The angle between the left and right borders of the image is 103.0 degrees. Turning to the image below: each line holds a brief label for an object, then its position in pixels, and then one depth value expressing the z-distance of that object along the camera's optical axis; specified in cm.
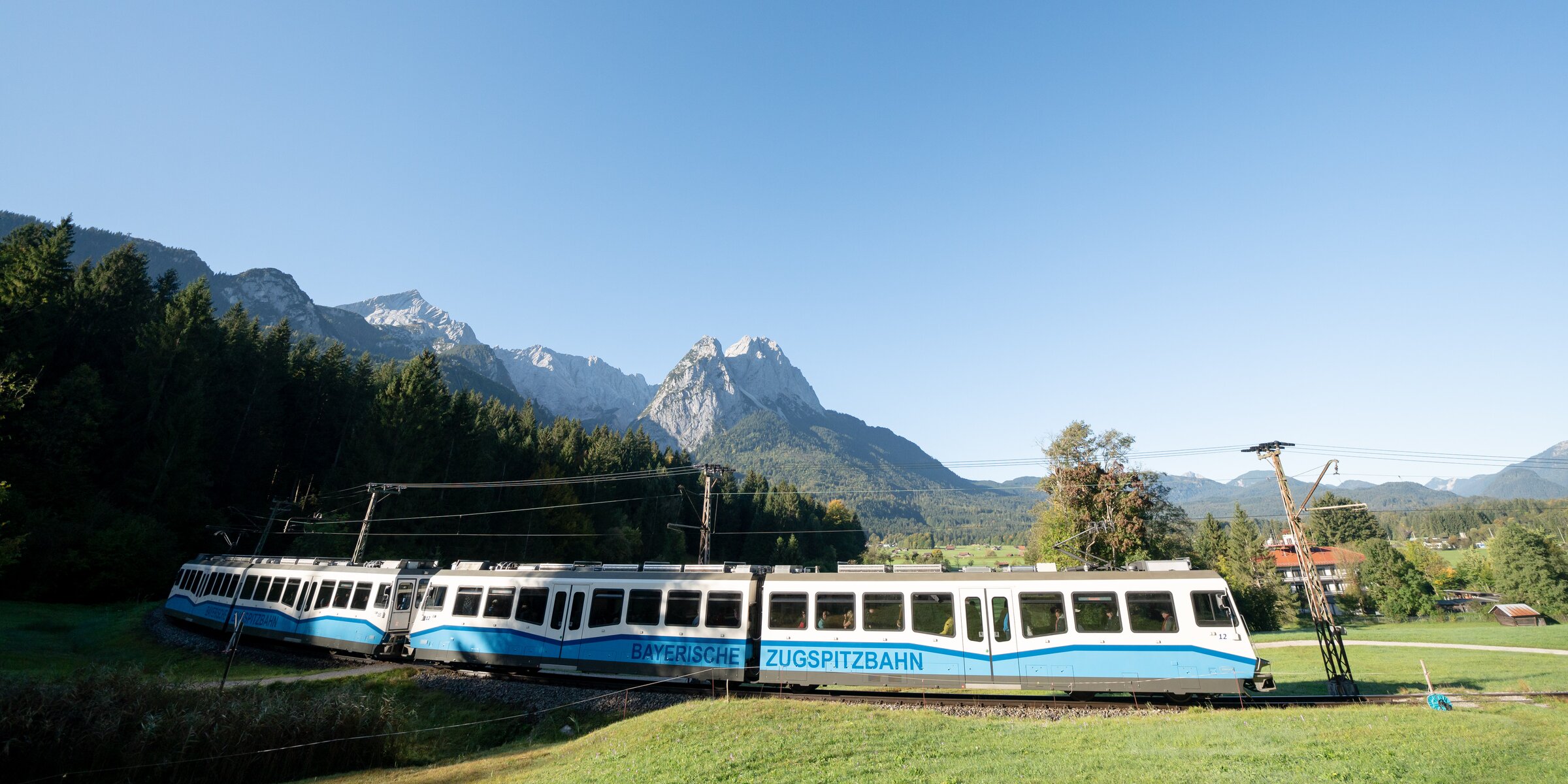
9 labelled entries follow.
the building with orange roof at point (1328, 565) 7981
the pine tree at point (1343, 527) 9838
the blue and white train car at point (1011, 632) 1559
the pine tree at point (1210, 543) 6360
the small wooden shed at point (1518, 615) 5181
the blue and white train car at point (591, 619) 1862
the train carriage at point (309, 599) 2377
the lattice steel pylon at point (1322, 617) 1748
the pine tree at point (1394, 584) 5981
